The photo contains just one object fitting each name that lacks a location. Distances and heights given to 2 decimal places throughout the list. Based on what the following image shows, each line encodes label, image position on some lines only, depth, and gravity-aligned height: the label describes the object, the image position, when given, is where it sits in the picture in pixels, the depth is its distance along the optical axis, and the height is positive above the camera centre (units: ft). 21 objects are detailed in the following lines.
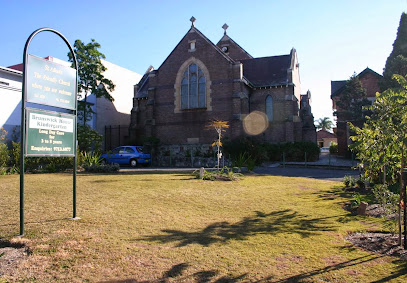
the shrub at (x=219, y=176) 42.11 -3.33
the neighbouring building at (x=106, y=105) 73.82 +15.63
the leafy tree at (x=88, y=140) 69.56 +3.11
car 78.95 -0.97
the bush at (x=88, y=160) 56.55 -1.22
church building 90.07 +16.75
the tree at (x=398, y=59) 88.74 +27.31
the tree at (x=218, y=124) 48.24 +4.68
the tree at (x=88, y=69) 86.84 +24.56
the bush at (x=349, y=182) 37.52 -3.80
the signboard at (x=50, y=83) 19.13 +4.74
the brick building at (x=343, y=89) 101.04 +21.36
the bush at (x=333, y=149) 118.87 +0.94
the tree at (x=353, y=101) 94.38 +16.11
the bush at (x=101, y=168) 53.26 -2.58
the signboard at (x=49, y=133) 19.21 +1.39
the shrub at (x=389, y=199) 18.39 -2.97
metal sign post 18.63 +2.80
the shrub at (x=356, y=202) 25.41 -4.28
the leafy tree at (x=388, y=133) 16.17 +1.05
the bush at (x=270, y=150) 81.87 +0.55
